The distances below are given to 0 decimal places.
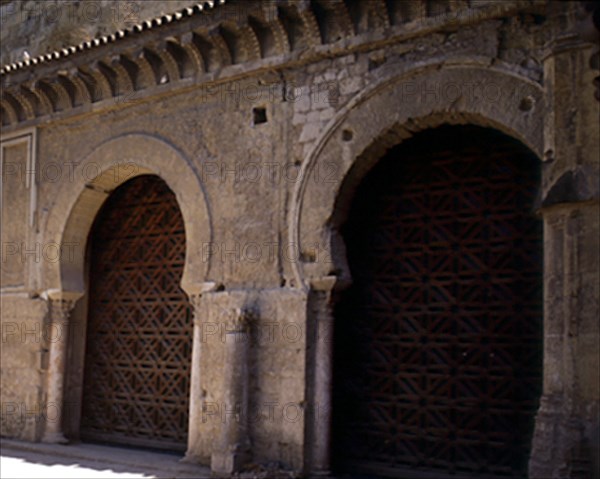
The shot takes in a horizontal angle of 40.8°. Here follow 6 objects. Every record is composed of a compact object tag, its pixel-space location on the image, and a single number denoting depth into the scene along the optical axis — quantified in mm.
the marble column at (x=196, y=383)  7969
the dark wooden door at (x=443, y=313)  6828
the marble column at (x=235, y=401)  7395
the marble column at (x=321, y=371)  7230
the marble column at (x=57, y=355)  9461
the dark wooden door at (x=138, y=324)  9109
